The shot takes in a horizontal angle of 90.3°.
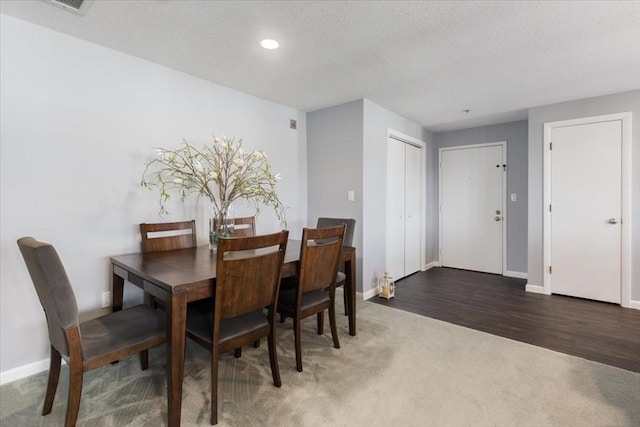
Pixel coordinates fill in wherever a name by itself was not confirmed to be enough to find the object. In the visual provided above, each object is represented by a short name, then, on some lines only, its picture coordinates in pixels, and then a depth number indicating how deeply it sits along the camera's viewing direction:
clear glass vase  2.38
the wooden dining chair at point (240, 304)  1.59
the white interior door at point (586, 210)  3.39
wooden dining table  1.49
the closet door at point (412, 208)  4.48
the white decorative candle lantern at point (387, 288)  3.59
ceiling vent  1.82
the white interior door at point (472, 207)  4.70
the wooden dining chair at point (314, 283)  2.05
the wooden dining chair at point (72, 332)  1.39
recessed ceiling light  2.24
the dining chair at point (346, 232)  2.72
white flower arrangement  2.39
